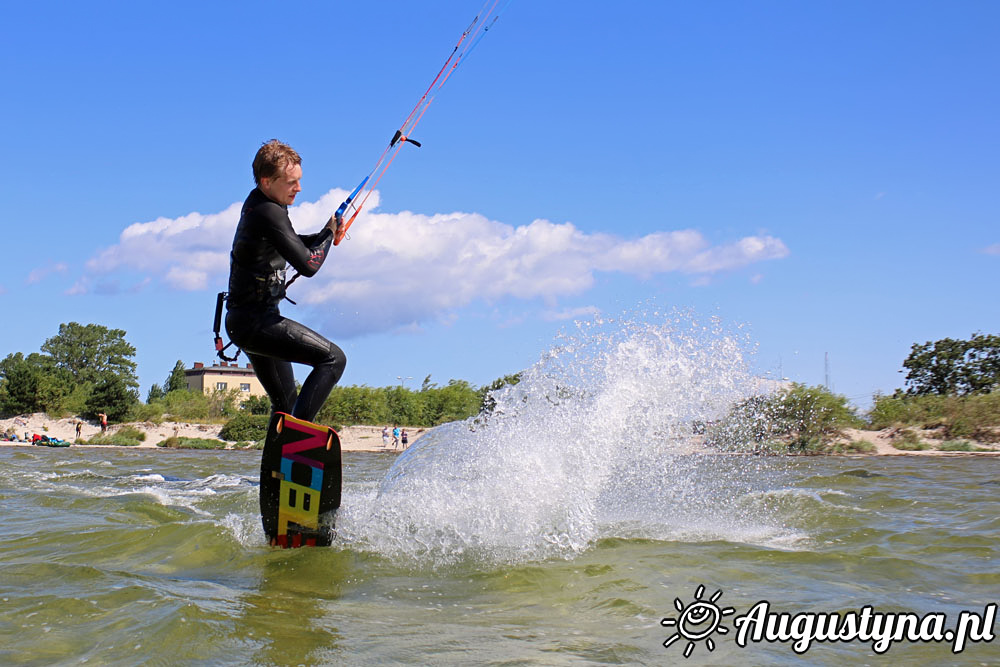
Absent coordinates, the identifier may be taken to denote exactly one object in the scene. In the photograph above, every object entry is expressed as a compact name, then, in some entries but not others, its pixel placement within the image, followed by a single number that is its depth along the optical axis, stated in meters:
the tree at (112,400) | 54.38
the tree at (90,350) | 93.94
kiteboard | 5.55
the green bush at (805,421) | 28.80
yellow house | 110.62
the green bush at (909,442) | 28.86
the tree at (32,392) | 57.44
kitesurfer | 5.09
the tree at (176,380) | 103.06
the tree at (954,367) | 38.09
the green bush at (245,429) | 45.81
